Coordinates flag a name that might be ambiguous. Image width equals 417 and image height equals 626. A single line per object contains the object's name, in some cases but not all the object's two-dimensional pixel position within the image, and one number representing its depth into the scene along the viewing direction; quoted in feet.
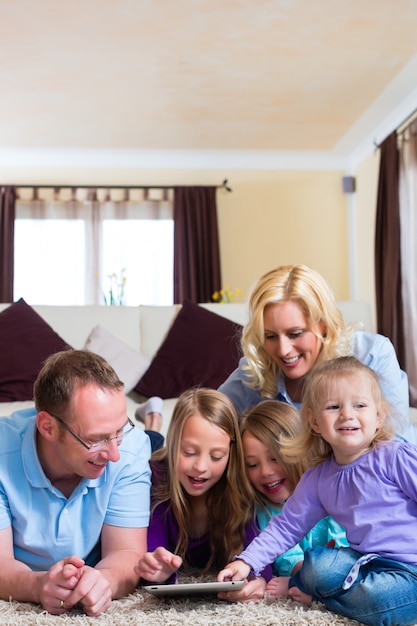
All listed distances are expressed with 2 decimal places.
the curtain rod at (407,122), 18.66
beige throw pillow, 12.15
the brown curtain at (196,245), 23.85
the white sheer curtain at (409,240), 18.53
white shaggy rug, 4.80
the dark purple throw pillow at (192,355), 11.98
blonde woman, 7.51
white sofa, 12.64
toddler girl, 4.95
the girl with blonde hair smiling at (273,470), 6.47
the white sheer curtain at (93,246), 23.99
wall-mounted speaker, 24.35
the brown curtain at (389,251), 19.13
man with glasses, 5.10
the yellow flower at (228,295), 23.18
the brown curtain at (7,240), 23.54
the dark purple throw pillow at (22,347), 11.62
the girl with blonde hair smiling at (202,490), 6.24
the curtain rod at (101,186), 24.21
